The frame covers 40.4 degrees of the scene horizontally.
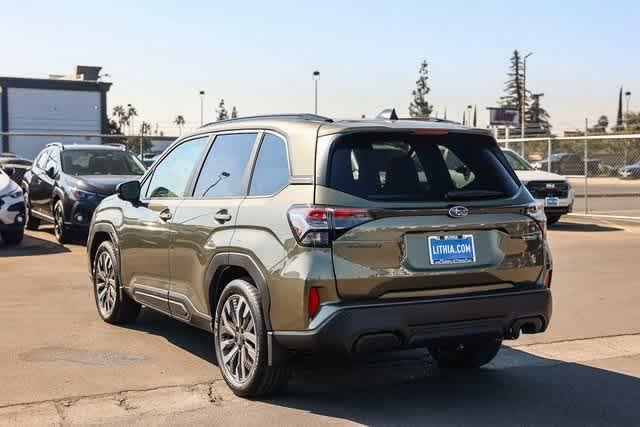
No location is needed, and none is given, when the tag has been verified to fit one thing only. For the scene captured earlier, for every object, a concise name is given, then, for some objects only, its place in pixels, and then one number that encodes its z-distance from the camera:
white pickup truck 17.92
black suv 13.95
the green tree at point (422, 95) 84.50
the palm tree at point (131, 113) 143.06
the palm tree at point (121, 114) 141.00
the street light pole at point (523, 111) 23.97
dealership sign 56.25
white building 80.38
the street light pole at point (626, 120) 75.78
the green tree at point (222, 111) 130.75
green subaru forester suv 5.03
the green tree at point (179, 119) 151.25
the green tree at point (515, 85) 116.19
